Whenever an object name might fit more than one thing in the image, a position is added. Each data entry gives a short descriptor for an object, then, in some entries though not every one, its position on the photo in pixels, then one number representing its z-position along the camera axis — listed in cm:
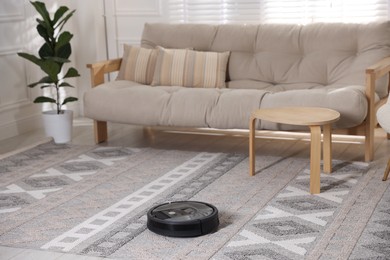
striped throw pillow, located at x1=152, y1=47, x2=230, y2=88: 480
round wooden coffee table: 361
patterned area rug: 290
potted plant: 480
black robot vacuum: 298
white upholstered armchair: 360
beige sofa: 420
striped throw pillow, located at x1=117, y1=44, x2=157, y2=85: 500
